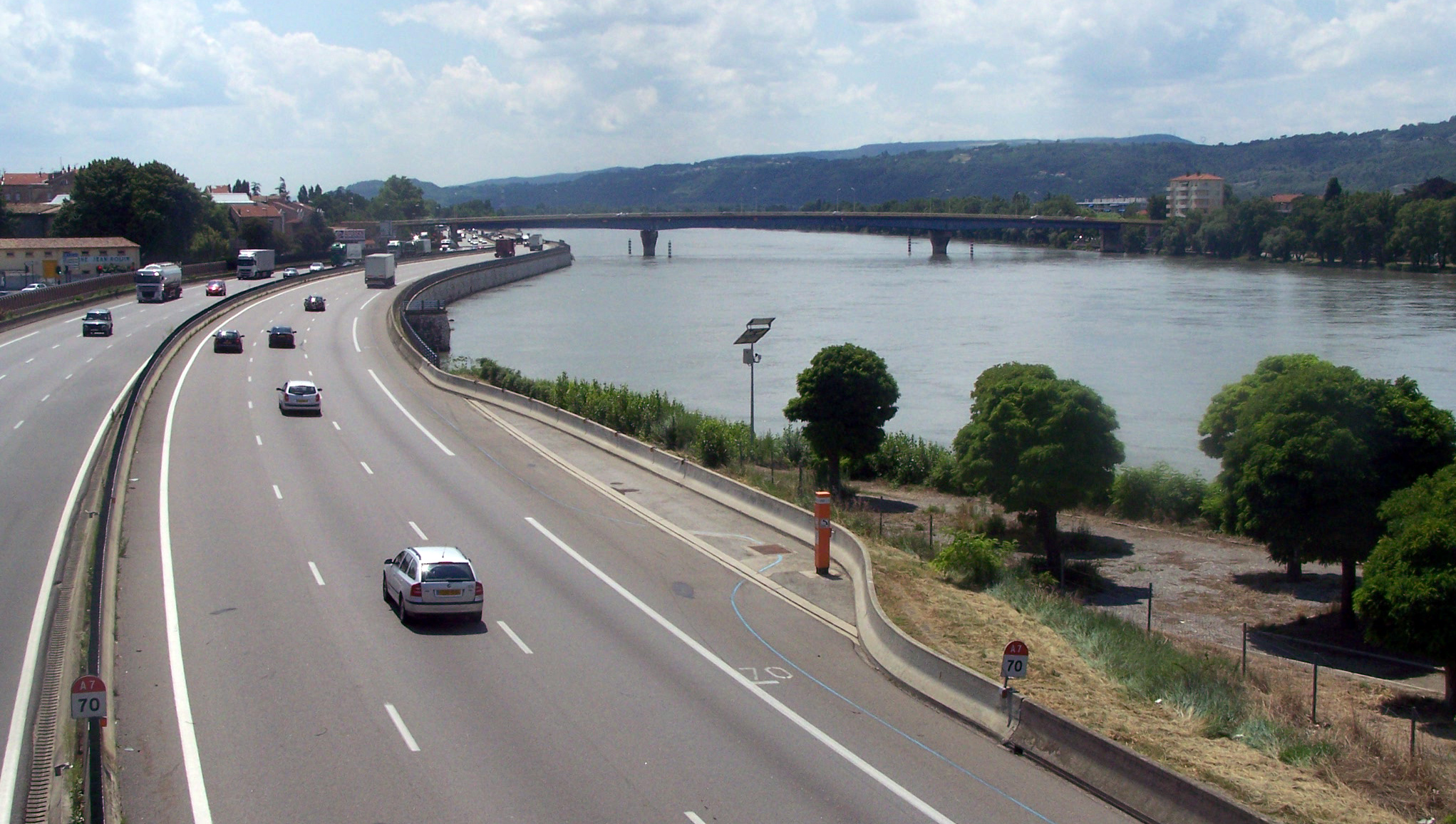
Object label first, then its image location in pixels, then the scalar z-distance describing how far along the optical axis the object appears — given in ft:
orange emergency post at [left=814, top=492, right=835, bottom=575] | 77.51
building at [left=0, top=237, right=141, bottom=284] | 330.34
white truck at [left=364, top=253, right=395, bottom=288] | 327.47
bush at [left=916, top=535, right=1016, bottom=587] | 77.15
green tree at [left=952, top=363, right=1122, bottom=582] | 102.12
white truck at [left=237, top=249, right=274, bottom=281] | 347.97
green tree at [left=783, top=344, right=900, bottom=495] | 123.13
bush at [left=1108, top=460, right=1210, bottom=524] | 118.01
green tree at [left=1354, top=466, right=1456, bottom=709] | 63.77
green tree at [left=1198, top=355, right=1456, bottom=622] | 86.48
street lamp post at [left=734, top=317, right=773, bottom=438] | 132.77
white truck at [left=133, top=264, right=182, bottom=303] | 266.77
